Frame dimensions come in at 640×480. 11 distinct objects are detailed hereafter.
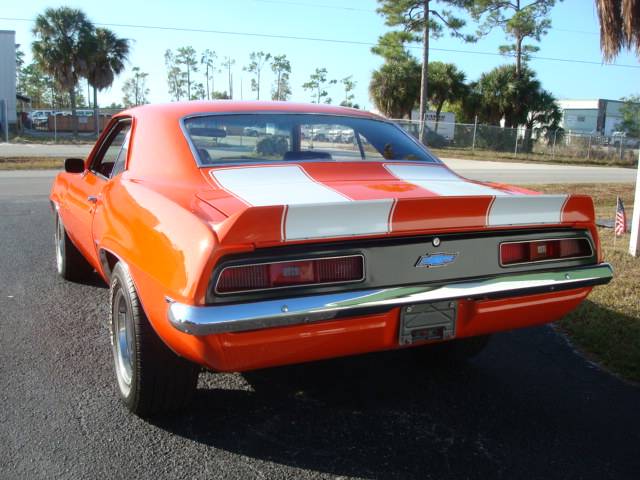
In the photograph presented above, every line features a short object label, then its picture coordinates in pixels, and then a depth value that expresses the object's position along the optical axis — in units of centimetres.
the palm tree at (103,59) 3506
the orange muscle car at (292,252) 221
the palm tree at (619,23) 809
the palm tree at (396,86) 4031
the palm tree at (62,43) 3425
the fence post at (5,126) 2767
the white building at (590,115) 7631
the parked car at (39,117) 4252
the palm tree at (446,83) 4100
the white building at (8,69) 3616
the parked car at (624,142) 3525
